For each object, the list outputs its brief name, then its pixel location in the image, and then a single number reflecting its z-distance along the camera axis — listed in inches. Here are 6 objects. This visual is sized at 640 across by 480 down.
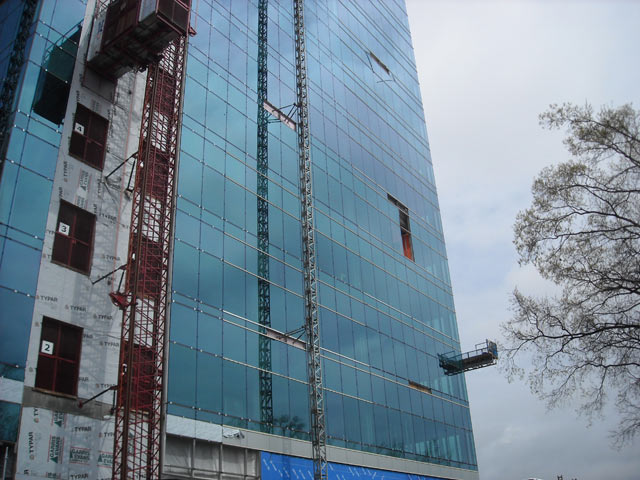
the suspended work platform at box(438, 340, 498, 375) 2191.2
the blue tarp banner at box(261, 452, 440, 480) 1274.6
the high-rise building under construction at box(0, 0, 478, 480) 998.4
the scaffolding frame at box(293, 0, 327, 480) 1418.6
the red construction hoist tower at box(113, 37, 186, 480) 1023.6
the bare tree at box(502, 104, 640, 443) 661.3
